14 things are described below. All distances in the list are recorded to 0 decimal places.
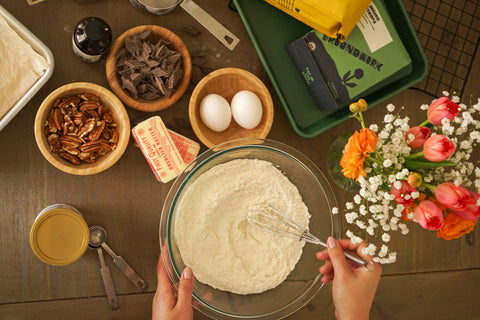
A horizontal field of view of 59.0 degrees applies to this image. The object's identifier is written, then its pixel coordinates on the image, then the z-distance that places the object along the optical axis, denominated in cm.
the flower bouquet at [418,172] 64
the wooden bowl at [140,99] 87
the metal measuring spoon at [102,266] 91
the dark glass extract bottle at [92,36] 80
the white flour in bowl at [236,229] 86
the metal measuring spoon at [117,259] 91
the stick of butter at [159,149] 87
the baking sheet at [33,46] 80
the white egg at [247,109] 87
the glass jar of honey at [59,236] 82
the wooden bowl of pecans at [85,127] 82
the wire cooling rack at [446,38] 102
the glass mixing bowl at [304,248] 86
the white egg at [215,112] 87
